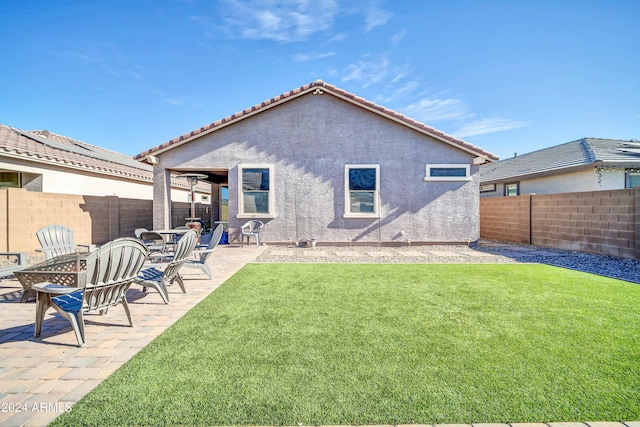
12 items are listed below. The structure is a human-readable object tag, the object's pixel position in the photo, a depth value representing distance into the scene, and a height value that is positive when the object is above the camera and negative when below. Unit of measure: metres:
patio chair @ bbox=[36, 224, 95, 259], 6.18 -0.60
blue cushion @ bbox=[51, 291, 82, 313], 3.71 -1.21
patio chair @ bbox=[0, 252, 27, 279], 5.37 -1.02
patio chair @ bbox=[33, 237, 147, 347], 3.61 -0.94
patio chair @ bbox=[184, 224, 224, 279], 6.66 -0.98
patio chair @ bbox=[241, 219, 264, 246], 11.99 -0.73
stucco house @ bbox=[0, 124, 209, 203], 11.01 +2.03
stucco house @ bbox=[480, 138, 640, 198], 14.89 +2.18
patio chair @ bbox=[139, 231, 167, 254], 8.16 -0.71
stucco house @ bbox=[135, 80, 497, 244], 12.49 +1.65
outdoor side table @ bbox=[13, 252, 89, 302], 3.78 -0.84
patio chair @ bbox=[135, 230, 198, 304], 4.97 -1.10
